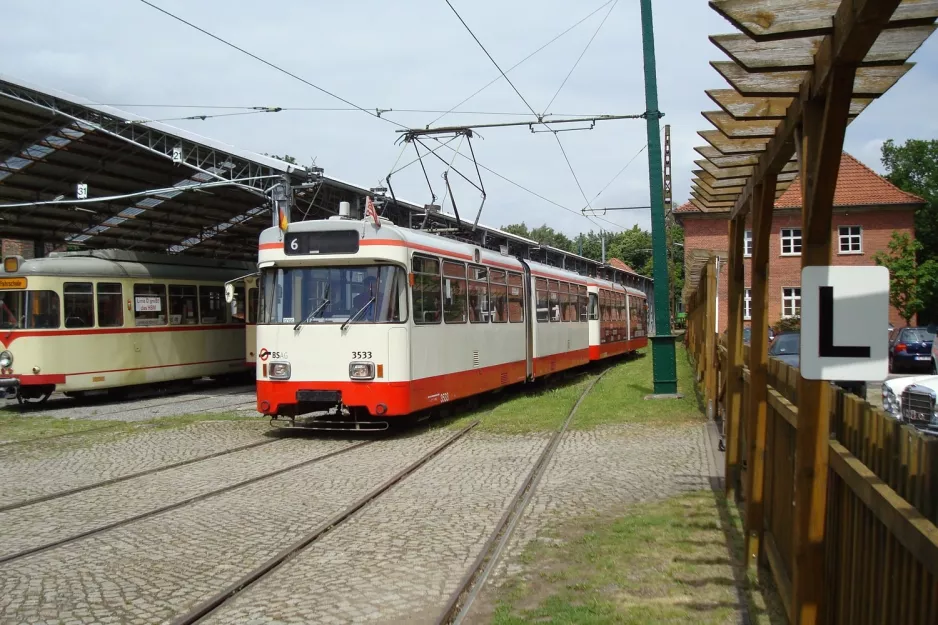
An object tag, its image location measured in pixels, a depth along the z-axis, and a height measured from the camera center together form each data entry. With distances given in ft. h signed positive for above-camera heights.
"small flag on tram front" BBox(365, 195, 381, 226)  40.55 +4.96
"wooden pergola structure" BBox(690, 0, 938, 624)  10.89 +3.32
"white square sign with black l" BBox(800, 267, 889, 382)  10.87 -0.08
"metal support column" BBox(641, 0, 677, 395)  53.83 +7.39
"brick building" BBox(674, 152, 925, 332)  149.89 +15.74
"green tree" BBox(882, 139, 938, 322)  215.72 +37.50
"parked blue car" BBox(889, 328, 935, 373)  96.22 -3.65
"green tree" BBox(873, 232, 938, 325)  128.98 +6.12
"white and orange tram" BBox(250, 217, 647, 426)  40.19 -0.09
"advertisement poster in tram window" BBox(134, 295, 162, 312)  65.16 +1.13
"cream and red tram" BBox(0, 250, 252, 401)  58.13 -0.22
